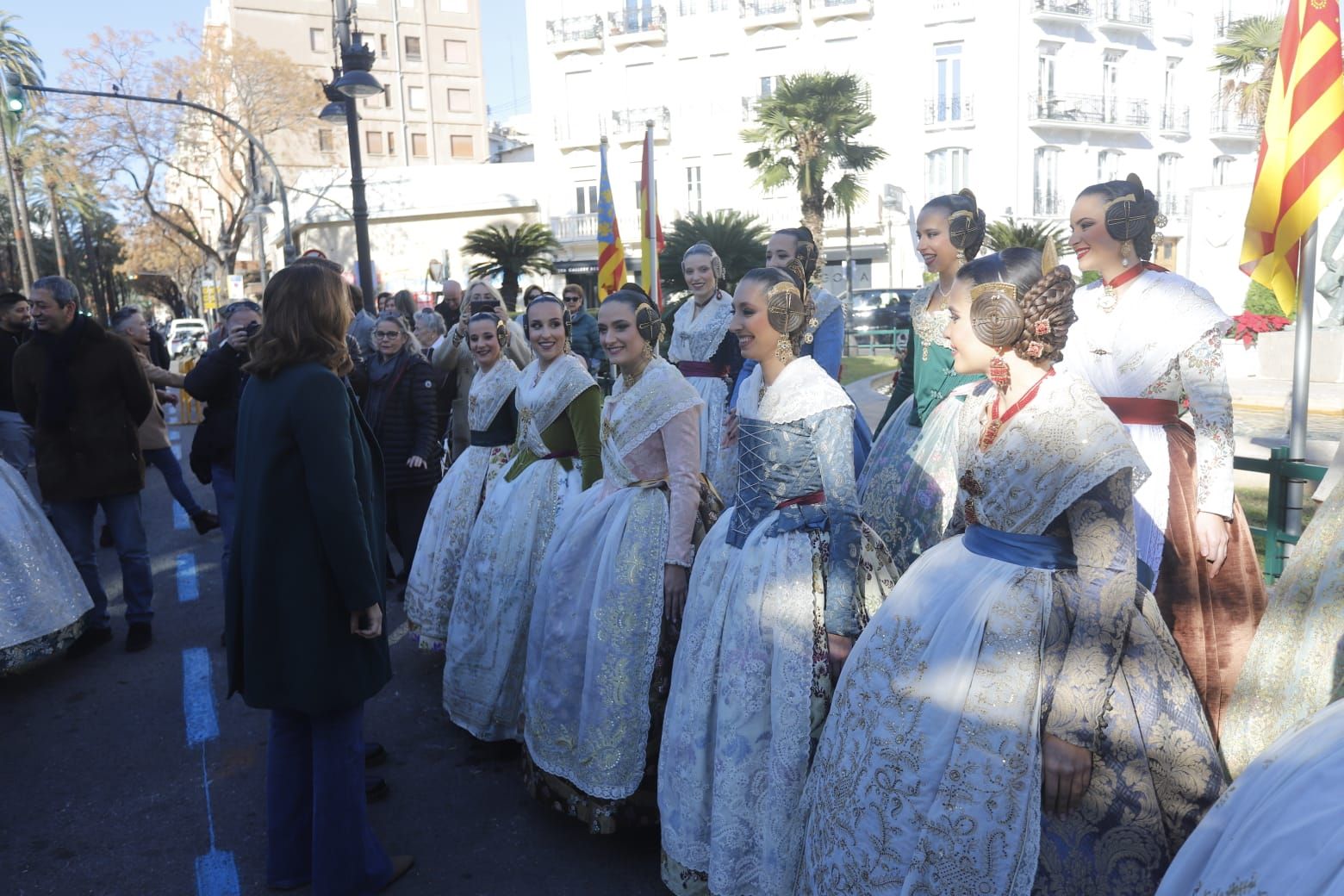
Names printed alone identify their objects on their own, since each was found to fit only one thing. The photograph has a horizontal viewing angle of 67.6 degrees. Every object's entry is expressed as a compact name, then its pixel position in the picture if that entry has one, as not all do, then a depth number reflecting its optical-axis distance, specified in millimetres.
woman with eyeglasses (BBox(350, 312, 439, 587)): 6246
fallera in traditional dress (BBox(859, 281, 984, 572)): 4125
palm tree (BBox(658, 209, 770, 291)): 17516
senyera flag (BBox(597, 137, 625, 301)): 8781
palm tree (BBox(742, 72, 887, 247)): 27062
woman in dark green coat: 3082
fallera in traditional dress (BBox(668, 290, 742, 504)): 6117
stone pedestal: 14266
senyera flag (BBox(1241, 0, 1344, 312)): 4137
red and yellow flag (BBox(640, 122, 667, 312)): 8609
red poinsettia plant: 8641
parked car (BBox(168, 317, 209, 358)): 35688
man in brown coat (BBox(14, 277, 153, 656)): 5770
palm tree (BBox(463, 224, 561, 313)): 13719
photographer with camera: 5586
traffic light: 15414
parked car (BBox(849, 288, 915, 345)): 25500
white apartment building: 34594
